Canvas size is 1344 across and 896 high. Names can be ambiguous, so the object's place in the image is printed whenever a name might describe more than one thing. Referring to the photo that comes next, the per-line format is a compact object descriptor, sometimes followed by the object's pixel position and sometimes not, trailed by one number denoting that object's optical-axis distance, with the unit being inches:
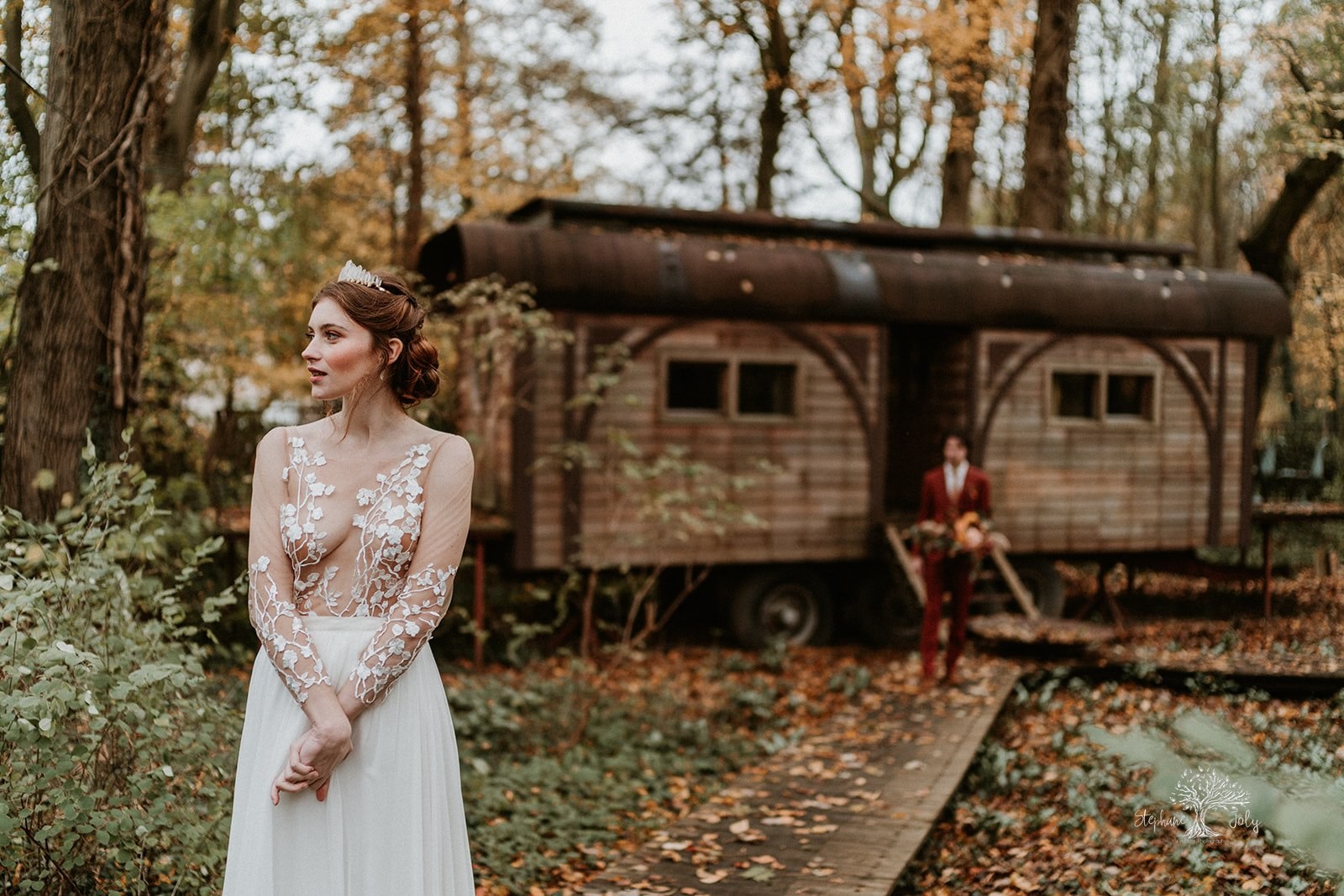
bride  105.0
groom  368.2
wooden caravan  417.1
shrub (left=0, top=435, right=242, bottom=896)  147.1
